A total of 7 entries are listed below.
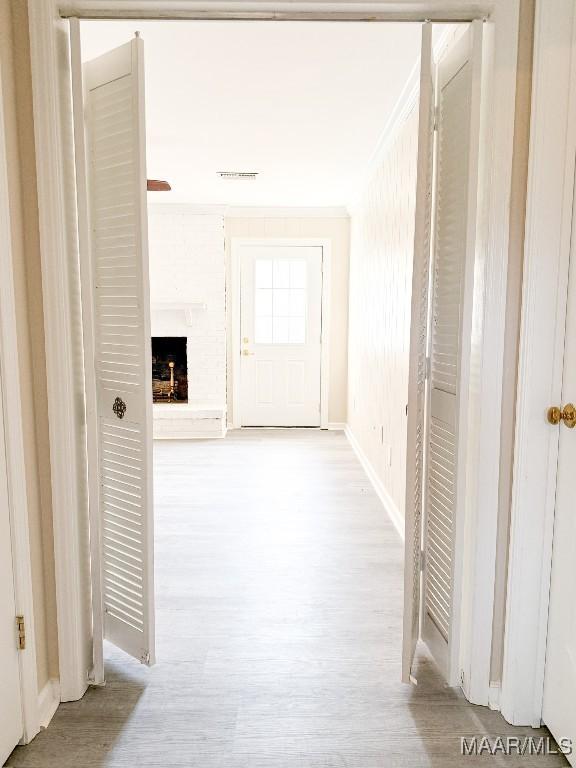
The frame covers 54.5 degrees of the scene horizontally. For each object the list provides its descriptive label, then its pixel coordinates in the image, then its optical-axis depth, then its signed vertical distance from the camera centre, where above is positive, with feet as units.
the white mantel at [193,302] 20.21 +0.49
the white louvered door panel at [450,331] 5.79 -0.16
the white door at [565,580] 5.42 -2.61
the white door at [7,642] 5.24 -3.11
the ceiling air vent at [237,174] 15.81 +4.01
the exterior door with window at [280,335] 21.09 -0.73
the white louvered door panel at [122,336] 5.83 -0.22
